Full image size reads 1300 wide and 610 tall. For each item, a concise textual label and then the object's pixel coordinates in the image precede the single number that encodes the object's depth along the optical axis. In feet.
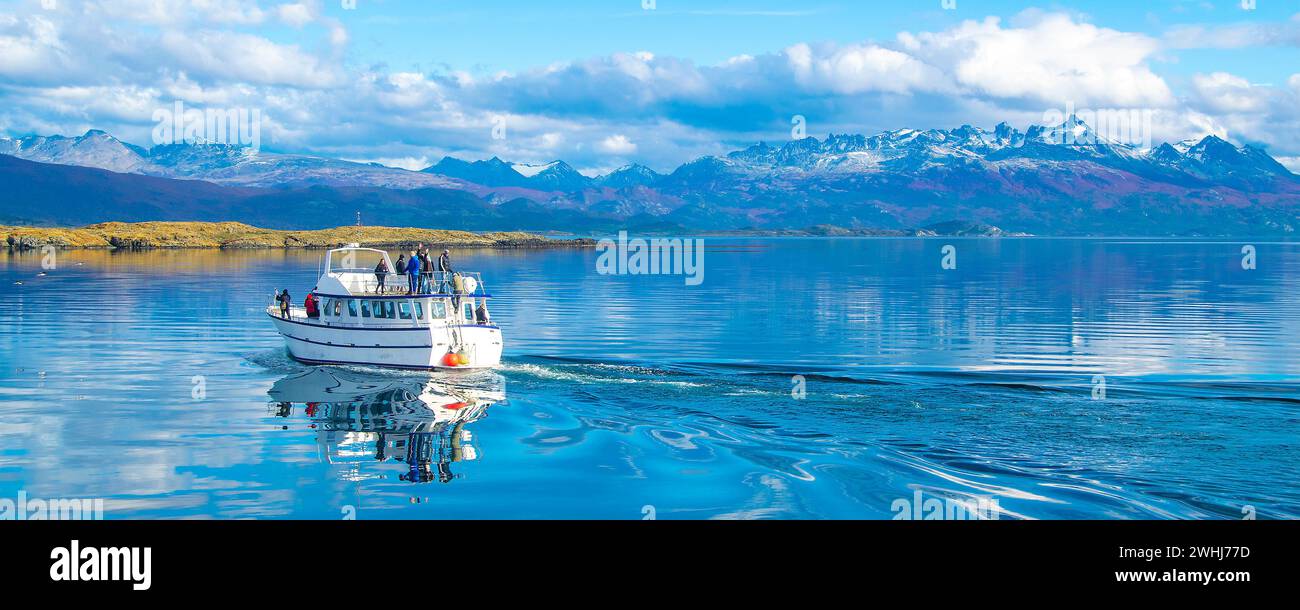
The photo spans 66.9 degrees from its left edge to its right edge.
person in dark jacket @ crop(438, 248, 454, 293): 154.10
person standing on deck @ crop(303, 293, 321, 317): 162.91
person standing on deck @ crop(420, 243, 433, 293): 153.28
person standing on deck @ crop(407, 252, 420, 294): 151.33
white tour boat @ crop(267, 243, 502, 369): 146.10
